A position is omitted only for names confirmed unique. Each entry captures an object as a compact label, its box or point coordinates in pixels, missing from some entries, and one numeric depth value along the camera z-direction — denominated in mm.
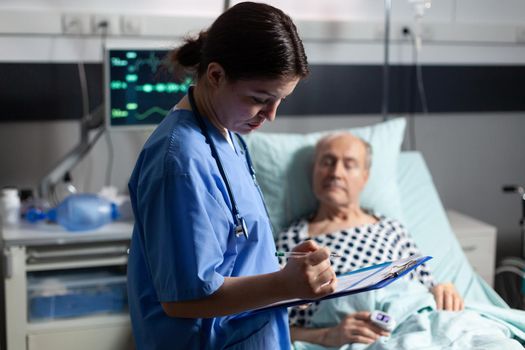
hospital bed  2564
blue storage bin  2518
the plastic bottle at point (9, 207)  2566
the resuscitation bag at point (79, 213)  2494
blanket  1874
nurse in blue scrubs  1293
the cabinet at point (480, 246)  2975
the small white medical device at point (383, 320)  2000
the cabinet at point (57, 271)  2414
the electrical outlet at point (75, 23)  2828
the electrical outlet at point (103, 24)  2869
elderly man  2307
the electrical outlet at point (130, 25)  2904
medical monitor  2604
